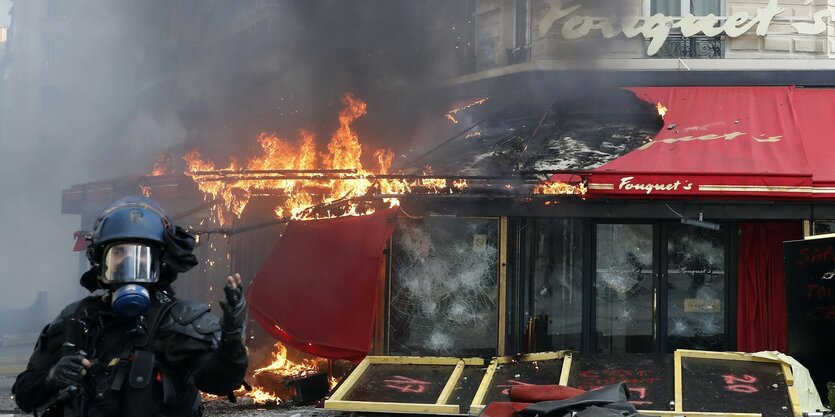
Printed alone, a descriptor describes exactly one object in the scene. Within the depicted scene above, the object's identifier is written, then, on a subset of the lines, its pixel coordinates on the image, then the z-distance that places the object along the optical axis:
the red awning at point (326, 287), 9.77
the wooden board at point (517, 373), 6.85
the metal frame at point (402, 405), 6.66
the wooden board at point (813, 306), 7.31
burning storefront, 9.80
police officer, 3.51
